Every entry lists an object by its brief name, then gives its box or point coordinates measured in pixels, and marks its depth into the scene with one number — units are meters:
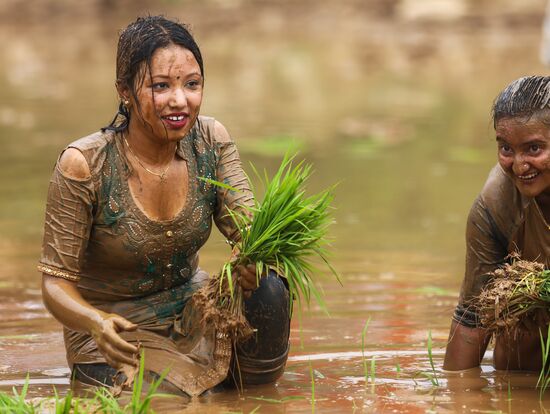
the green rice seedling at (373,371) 9.13
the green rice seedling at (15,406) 7.45
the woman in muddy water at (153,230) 8.73
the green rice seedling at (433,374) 9.03
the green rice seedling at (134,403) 7.42
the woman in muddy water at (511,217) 8.51
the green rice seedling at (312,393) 8.38
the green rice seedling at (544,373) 8.25
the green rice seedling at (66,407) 7.30
